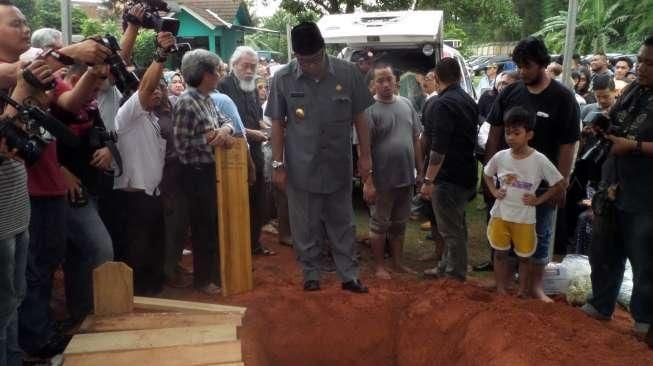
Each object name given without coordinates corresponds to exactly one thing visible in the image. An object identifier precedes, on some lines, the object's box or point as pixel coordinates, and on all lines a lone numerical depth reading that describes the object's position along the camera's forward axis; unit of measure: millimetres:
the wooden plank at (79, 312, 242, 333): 3154
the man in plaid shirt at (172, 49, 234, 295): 4145
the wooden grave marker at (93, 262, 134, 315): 3136
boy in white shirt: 4090
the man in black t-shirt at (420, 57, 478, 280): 4629
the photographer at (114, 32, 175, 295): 3789
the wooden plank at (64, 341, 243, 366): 2818
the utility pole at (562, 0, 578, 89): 4949
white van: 7750
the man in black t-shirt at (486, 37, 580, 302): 4109
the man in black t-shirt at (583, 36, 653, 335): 3533
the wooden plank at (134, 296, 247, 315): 3480
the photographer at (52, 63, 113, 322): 3414
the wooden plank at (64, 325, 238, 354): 2922
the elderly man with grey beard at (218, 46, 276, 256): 5449
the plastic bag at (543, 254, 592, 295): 4750
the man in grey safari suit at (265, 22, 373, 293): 4059
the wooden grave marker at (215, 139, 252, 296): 4082
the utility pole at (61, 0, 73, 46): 4473
